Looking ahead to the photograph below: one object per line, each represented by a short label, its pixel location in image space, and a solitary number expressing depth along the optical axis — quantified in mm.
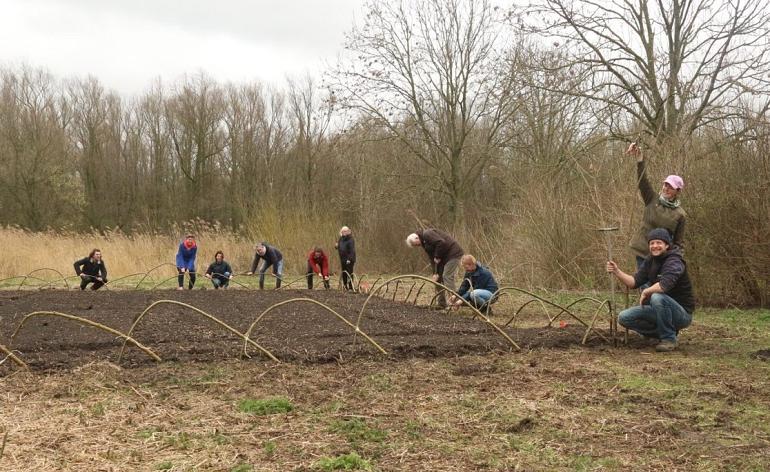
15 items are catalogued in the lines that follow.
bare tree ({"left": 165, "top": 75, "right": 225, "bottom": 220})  27562
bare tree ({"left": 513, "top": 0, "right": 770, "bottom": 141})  10398
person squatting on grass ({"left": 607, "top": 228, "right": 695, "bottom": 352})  5113
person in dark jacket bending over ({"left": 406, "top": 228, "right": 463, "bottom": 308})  8555
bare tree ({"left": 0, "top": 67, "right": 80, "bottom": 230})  25625
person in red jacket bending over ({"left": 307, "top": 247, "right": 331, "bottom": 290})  11992
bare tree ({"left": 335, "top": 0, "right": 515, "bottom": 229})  16938
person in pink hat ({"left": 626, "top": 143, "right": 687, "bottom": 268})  5535
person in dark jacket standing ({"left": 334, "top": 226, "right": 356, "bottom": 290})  12538
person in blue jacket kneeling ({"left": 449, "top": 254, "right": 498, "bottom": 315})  7820
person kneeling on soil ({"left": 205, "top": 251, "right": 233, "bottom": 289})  12249
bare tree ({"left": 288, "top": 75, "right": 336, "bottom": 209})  23938
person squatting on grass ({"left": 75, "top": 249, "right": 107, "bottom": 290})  10695
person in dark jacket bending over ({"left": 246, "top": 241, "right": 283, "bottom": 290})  11867
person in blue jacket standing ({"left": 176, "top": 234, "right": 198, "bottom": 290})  11445
